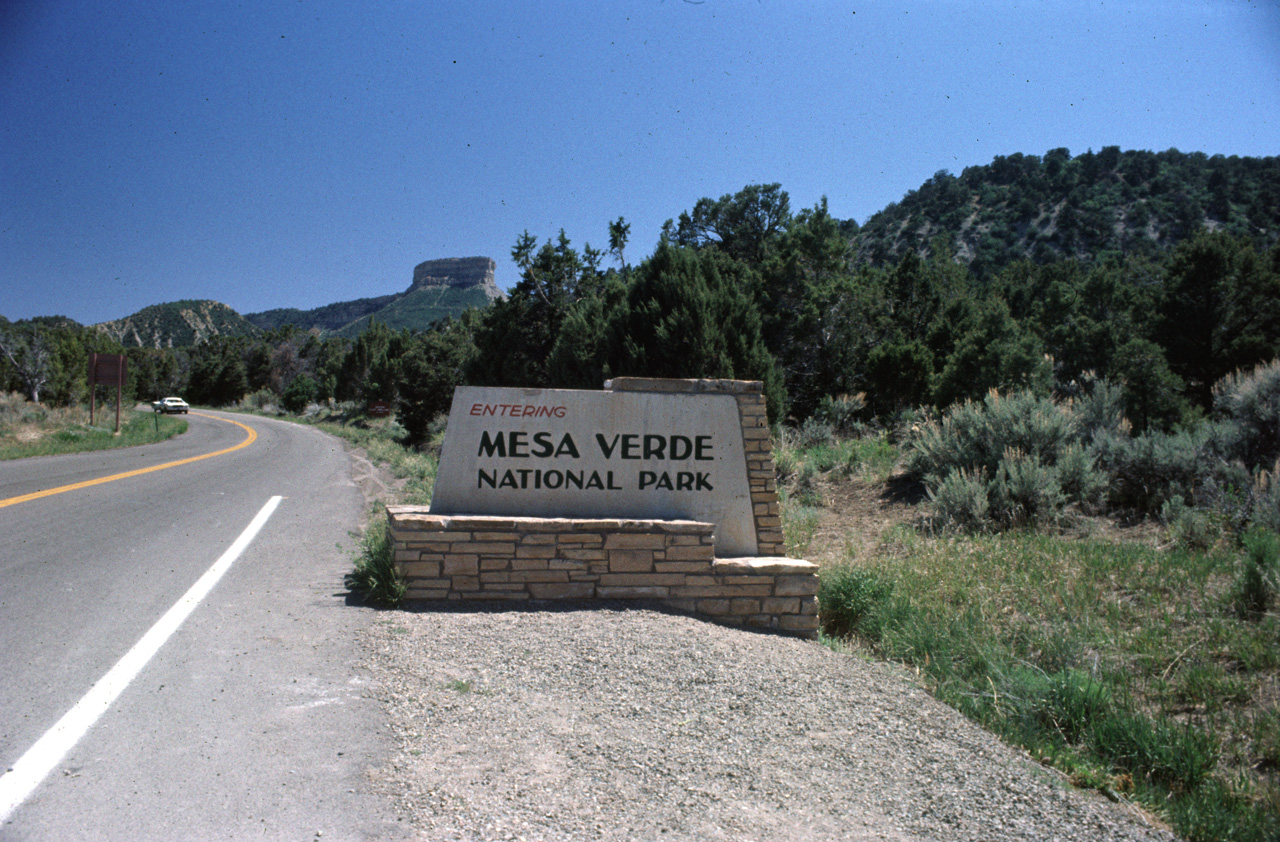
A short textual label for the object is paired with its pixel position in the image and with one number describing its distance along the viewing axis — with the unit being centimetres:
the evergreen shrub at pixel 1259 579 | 591
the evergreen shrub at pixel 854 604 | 636
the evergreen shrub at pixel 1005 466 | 1003
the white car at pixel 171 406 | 5745
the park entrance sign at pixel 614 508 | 567
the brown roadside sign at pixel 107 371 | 2859
